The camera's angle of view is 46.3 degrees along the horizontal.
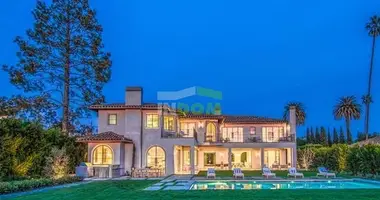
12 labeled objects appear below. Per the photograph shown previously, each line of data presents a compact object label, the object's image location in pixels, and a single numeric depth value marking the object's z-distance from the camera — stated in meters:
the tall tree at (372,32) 53.34
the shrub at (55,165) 25.30
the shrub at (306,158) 43.39
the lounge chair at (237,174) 27.47
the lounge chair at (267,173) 28.11
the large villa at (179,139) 32.97
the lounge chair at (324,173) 29.00
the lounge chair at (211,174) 27.62
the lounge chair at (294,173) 28.57
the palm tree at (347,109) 63.91
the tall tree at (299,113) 73.06
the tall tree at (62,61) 40.69
